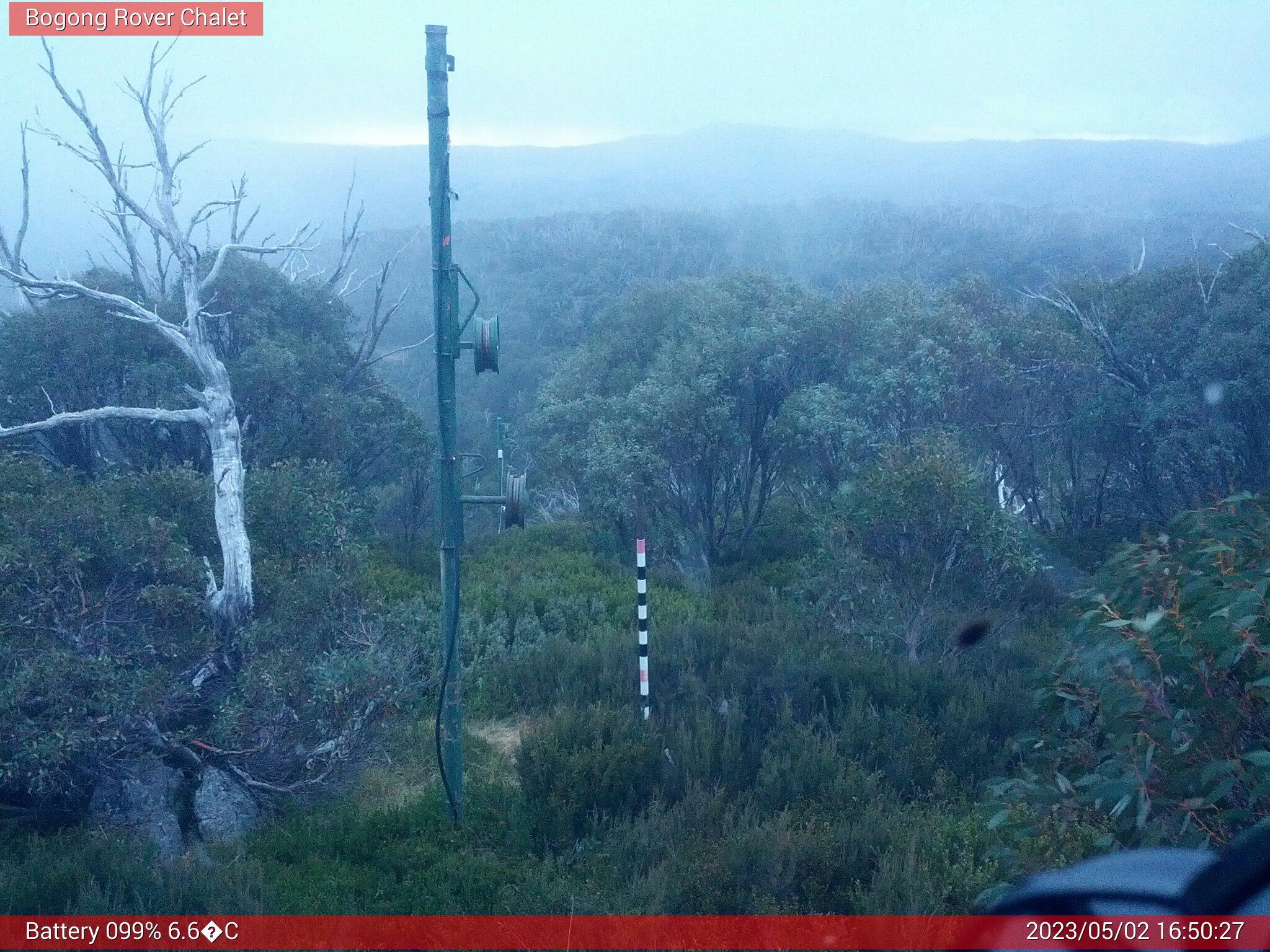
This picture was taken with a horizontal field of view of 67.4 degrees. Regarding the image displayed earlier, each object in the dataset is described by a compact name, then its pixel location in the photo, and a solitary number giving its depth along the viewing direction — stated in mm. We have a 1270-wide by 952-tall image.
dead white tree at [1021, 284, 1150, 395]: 14469
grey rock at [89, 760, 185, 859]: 5805
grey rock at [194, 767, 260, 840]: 5996
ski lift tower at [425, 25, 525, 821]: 5449
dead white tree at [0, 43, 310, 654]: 7199
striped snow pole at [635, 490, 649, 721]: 7296
